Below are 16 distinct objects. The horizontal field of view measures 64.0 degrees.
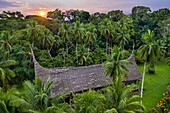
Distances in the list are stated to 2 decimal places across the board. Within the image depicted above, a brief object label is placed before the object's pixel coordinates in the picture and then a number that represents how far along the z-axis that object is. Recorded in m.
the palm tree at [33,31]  27.04
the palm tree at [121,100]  11.95
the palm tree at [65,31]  28.93
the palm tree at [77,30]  28.93
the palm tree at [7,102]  11.42
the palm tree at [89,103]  10.66
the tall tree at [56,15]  52.07
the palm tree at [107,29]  31.36
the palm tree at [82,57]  28.04
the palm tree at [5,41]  24.59
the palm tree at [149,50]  19.83
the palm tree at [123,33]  31.15
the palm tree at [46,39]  28.23
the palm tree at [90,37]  30.73
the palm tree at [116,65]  17.38
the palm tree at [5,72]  17.37
